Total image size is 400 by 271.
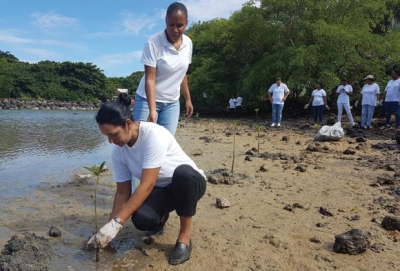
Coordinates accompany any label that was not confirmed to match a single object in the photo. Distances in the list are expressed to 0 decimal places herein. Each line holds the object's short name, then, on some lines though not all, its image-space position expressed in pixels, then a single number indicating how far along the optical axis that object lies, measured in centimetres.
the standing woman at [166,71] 307
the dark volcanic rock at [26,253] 230
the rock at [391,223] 301
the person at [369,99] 1005
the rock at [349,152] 653
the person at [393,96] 959
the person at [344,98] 1093
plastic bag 809
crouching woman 239
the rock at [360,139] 786
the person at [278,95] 1177
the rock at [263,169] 532
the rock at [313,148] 703
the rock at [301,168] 521
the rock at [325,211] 341
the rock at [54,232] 295
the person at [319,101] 1273
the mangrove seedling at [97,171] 253
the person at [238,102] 1972
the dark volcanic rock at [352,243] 258
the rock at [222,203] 366
